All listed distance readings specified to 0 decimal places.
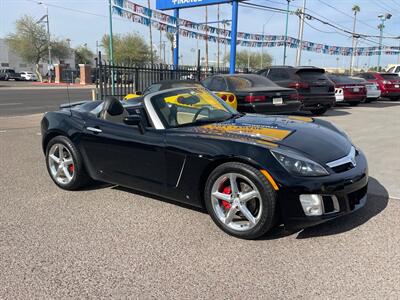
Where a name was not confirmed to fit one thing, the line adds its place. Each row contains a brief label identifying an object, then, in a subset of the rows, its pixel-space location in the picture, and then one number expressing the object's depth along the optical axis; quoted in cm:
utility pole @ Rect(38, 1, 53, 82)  5472
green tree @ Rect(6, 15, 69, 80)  6031
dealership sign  1619
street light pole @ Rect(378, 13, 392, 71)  4384
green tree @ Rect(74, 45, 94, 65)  8866
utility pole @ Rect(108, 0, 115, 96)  1245
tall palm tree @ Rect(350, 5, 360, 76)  4906
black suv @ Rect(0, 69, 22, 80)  5997
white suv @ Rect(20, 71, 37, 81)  5966
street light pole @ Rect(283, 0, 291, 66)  3770
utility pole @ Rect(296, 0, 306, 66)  3035
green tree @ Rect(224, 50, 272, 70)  10586
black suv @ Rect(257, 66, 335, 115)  1203
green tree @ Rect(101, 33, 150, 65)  6712
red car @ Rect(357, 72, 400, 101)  1880
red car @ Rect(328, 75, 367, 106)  1568
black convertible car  326
